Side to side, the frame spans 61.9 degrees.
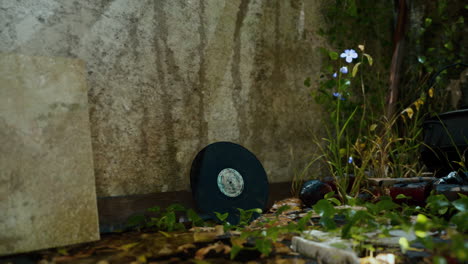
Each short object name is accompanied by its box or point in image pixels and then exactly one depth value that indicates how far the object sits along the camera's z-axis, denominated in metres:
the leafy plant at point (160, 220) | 1.99
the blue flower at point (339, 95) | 2.73
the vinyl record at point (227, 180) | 2.26
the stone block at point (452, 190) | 1.93
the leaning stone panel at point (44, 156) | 1.59
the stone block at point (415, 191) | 2.17
